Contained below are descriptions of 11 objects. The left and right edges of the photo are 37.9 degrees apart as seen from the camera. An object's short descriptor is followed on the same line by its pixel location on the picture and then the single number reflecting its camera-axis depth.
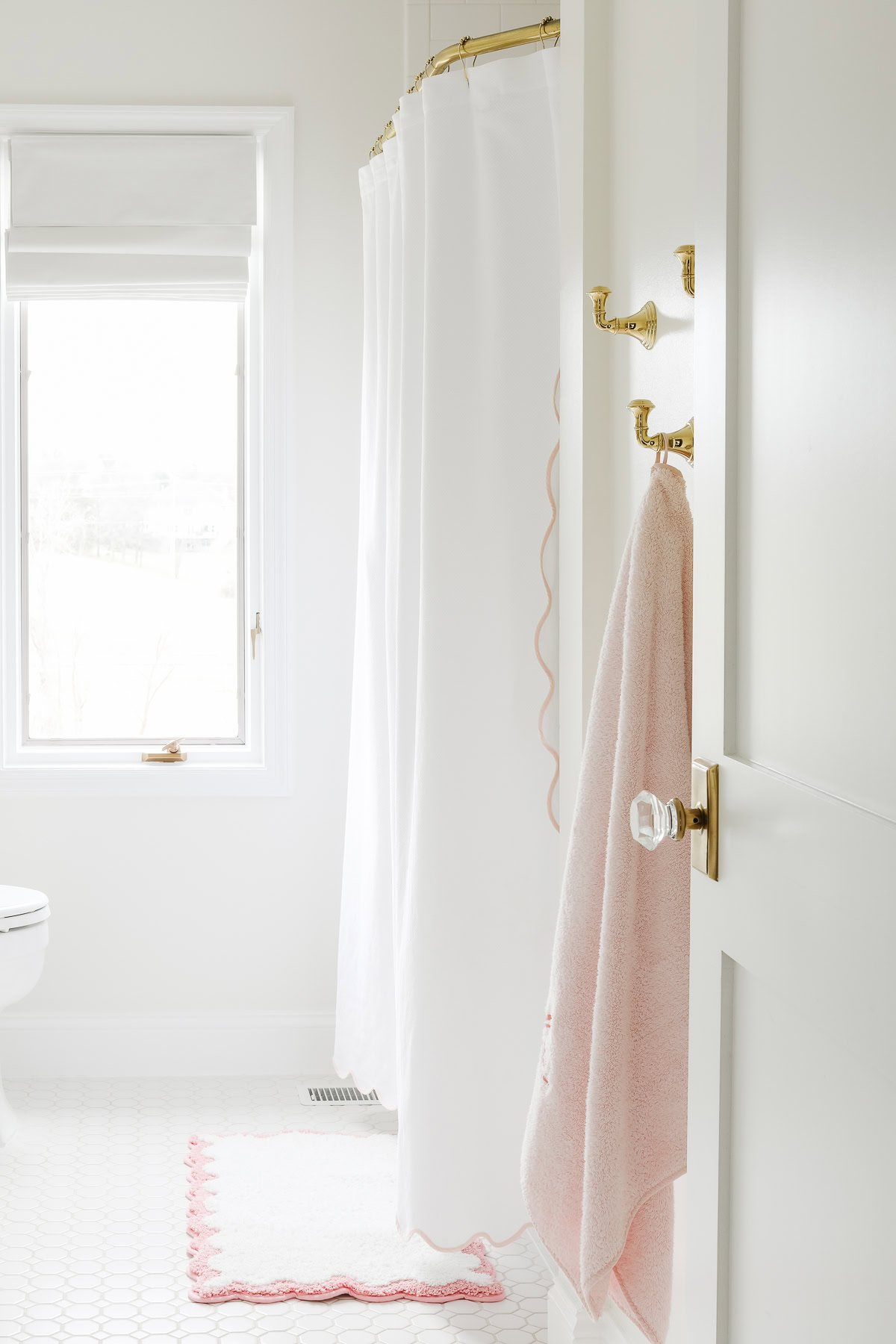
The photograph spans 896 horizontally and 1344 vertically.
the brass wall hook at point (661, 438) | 1.33
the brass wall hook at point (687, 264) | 1.32
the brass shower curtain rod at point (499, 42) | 2.00
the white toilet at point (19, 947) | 2.73
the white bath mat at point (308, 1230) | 2.16
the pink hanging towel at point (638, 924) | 1.35
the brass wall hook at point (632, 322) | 1.47
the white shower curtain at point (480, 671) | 2.08
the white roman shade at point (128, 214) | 3.16
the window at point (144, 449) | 3.17
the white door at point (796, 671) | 0.79
